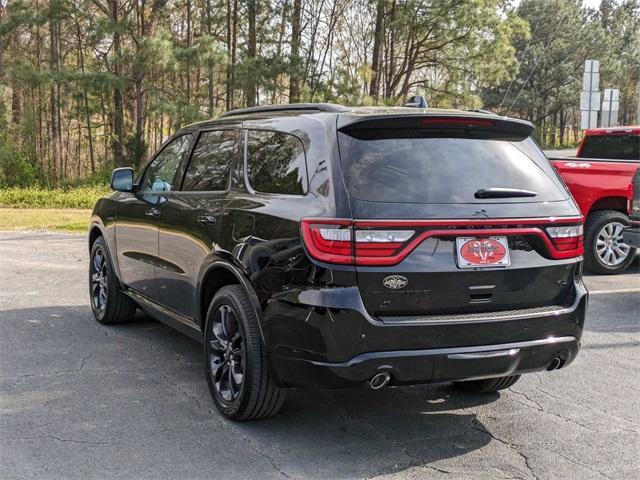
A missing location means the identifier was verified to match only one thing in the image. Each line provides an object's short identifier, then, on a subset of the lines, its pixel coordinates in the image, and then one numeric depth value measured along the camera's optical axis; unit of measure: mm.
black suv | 3510
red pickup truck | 9742
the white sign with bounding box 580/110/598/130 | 15719
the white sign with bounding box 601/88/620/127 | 18516
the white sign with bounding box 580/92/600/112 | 15352
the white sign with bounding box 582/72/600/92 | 15562
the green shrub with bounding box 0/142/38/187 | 25328
